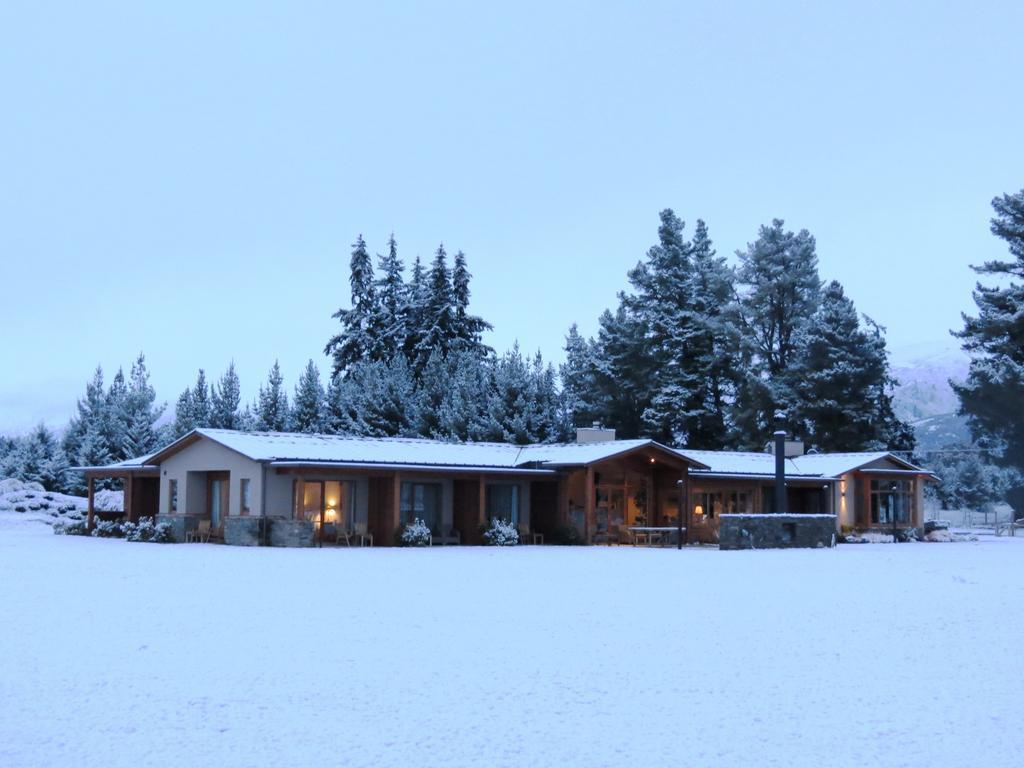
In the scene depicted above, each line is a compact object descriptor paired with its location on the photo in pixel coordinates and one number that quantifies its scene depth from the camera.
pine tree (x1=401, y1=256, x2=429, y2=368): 61.94
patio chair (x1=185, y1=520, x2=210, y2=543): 29.34
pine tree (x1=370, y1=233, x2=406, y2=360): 63.03
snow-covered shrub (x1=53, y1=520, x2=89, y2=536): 32.94
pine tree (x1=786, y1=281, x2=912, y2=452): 48.12
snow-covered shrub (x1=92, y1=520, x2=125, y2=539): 32.00
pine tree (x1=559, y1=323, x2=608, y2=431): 54.38
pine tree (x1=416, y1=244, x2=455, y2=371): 60.53
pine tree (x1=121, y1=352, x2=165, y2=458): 51.16
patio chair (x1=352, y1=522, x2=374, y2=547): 28.47
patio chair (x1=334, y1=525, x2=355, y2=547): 28.19
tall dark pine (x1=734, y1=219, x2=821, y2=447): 52.41
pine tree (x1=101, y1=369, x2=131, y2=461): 51.81
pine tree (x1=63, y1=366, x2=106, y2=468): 53.69
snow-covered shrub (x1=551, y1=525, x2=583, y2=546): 31.34
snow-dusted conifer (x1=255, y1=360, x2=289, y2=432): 58.26
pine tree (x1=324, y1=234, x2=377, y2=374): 64.69
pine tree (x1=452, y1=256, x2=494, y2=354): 61.84
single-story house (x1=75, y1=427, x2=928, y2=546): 27.98
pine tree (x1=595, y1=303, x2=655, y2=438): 53.75
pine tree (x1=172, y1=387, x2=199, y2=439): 55.72
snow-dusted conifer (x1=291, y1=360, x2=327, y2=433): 57.31
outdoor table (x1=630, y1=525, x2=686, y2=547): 31.16
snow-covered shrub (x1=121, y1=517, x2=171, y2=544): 29.34
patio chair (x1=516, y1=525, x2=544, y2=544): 31.25
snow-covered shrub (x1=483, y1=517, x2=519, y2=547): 29.91
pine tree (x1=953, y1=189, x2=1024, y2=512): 44.31
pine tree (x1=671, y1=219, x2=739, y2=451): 51.94
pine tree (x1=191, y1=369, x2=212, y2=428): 59.41
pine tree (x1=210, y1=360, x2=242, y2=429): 60.44
